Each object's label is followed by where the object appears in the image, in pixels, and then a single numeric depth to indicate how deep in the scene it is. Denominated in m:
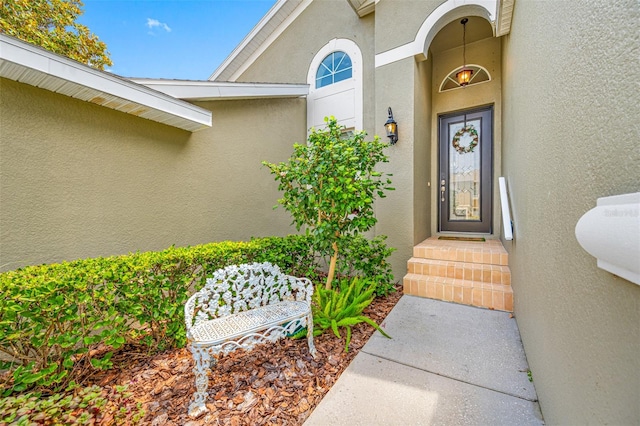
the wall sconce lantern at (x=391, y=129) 4.38
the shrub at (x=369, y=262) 3.90
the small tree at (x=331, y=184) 3.12
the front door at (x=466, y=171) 5.14
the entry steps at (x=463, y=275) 3.40
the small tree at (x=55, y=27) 6.82
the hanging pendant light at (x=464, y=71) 4.80
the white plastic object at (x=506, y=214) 2.85
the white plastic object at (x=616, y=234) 0.56
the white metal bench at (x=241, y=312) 1.98
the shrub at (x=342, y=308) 2.87
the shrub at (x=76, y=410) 1.46
